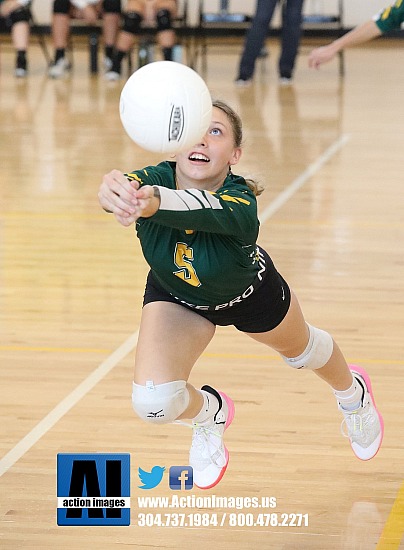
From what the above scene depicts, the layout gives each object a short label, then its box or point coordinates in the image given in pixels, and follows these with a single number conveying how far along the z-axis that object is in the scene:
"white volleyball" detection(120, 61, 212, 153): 5.35
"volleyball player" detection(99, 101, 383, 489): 5.97
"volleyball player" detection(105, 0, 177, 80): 24.56
